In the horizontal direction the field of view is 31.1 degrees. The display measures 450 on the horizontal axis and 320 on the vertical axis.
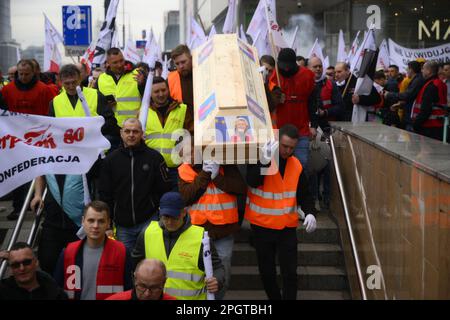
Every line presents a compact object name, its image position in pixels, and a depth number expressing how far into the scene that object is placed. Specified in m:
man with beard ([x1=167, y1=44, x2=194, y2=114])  8.90
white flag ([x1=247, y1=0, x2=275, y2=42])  10.87
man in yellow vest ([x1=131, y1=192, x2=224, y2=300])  6.27
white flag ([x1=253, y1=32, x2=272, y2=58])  10.88
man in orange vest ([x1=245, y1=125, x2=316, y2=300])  7.80
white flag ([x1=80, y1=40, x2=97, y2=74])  14.67
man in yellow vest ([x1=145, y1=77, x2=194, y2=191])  8.55
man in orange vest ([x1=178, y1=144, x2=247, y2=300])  7.49
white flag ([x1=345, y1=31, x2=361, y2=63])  13.53
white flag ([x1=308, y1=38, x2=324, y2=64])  15.50
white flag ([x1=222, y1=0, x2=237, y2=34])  11.27
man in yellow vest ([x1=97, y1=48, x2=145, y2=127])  9.55
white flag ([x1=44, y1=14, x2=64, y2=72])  15.42
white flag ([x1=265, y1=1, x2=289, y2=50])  10.44
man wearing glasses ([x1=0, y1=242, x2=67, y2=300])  5.55
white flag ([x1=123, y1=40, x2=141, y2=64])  18.06
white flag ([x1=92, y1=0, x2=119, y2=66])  11.29
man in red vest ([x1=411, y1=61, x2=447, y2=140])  11.84
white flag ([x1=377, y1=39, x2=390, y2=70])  18.65
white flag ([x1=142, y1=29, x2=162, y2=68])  13.27
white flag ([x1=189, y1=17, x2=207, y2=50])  13.54
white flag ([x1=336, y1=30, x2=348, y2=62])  16.64
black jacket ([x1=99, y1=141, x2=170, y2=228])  7.46
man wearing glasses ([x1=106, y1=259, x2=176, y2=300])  5.29
